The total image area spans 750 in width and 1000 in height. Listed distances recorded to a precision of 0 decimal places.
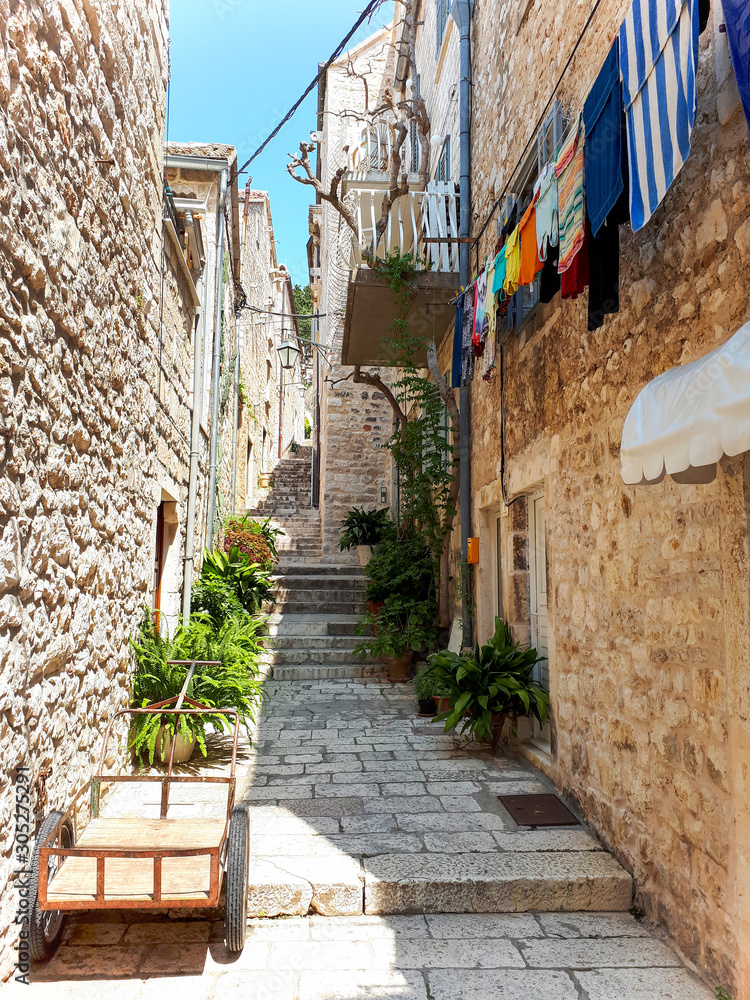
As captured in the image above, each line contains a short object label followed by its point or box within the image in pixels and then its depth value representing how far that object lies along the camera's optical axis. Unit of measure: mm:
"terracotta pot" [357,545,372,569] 11211
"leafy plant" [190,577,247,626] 7457
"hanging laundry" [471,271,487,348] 5602
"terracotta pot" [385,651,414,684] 7551
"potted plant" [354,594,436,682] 7434
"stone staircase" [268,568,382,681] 7750
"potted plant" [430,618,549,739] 4809
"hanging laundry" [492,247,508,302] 4918
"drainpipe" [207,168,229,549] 8586
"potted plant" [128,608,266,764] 4469
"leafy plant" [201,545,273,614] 8398
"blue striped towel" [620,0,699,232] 2455
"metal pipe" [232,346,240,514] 11500
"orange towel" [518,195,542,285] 4172
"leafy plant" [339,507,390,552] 11680
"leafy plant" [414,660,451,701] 5152
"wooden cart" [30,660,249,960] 2449
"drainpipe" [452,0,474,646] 7078
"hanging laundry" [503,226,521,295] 4551
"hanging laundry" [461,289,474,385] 6215
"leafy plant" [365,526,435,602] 8227
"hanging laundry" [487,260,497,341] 5234
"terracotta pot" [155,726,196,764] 4504
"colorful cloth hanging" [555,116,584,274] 3371
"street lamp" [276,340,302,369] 14203
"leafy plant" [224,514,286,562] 9922
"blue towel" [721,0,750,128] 2049
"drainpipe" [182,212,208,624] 6977
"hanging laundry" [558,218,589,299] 3346
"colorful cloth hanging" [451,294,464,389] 6473
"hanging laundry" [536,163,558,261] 3804
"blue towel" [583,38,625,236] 2980
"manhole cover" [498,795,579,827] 3818
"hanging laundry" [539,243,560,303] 4219
